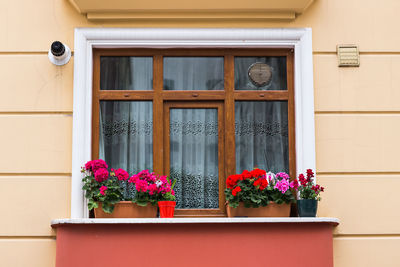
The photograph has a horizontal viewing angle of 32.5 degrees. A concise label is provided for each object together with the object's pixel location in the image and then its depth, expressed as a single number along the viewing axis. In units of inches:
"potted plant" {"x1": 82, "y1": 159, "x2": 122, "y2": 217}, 264.5
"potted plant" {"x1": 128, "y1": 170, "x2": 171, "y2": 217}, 264.1
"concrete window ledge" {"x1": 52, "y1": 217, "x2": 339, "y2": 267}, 255.4
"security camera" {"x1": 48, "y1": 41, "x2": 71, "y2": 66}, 271.2
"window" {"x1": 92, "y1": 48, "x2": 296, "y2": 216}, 282.4
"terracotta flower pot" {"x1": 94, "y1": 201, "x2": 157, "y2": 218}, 265.6
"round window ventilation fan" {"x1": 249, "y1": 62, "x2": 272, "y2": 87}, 287.4
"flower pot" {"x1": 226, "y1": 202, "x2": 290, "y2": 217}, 266.2
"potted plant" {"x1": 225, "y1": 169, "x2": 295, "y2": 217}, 265.0
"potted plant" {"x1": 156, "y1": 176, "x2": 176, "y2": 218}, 263.3
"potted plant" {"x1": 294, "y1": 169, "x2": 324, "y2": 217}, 262.8
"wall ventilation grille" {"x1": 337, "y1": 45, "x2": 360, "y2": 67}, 279.9
